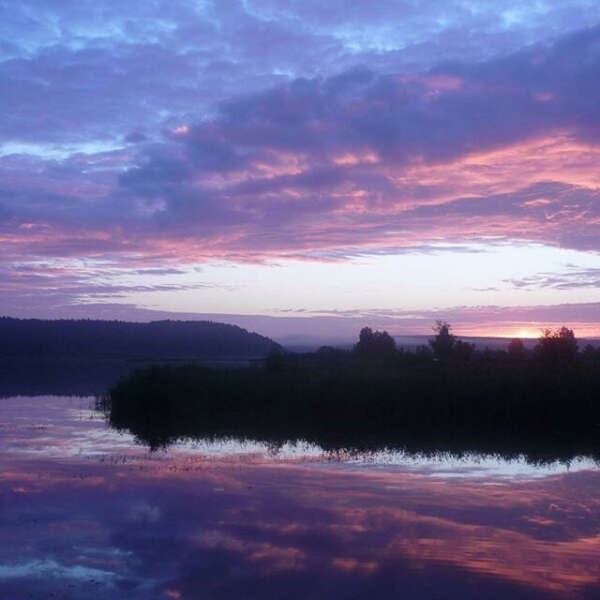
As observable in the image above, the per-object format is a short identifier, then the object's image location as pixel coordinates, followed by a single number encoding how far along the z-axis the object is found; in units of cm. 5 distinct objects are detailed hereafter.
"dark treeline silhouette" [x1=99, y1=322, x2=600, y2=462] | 2248
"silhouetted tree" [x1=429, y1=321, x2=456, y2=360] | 4912
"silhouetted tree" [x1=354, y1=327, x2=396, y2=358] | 4881
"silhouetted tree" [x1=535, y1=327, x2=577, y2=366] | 3978
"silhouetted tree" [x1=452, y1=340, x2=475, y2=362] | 4572
